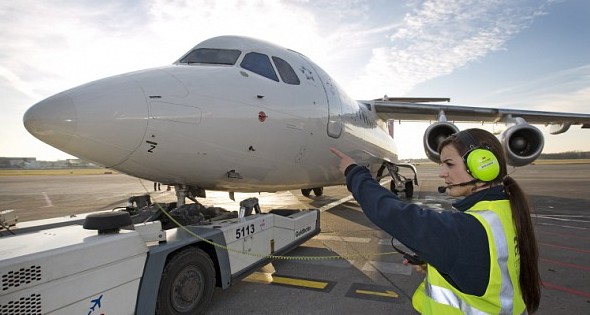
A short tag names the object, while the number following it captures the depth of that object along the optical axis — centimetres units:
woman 159
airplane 352
